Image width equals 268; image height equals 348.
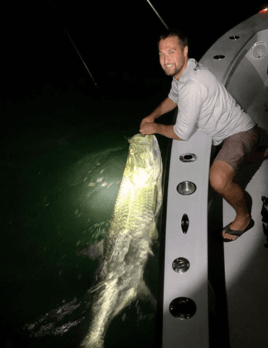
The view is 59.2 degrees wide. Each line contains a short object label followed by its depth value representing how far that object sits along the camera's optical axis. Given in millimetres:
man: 1459
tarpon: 1897
